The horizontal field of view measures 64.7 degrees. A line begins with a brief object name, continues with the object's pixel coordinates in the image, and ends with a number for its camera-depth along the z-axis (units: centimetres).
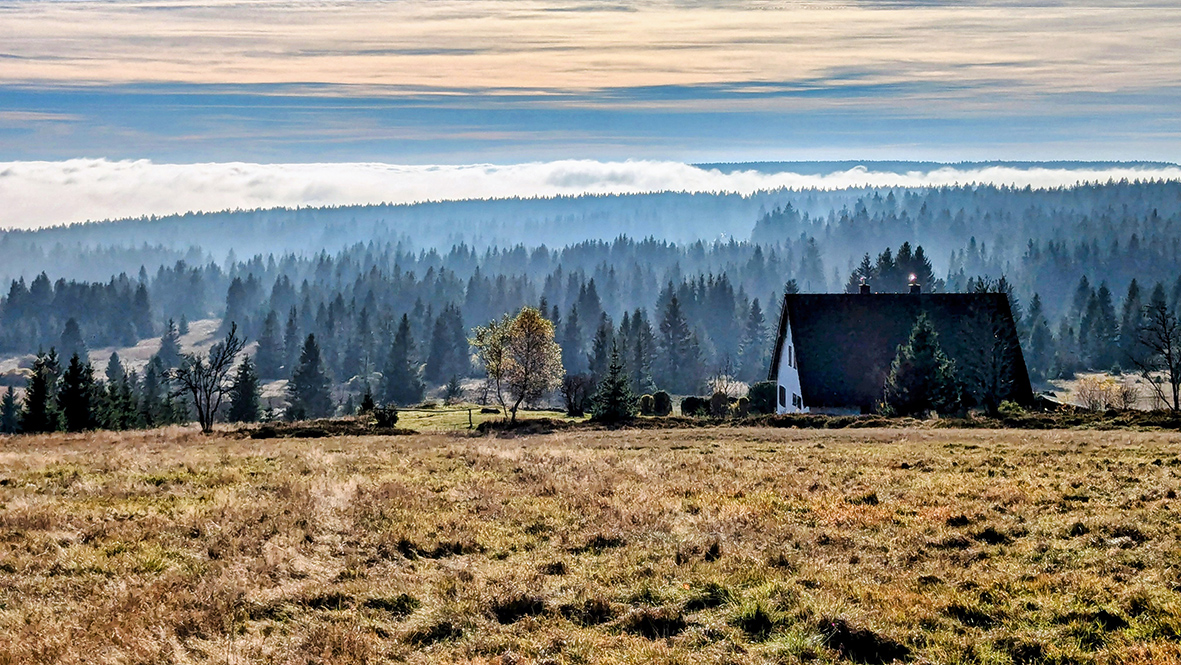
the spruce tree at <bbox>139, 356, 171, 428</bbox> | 8681
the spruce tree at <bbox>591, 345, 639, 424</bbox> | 4838
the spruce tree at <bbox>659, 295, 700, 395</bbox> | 16038
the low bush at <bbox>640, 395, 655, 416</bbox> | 7100
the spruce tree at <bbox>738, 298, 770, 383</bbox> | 17888
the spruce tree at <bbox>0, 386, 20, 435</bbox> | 10450
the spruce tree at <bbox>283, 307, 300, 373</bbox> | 19738
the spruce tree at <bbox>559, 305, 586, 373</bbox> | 18038
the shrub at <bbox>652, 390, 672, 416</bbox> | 7012
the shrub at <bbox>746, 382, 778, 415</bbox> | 6531
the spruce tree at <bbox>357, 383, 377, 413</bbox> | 6238
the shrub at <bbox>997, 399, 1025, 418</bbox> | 4025
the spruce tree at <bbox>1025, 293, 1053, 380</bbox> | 14625
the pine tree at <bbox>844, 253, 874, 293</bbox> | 15350
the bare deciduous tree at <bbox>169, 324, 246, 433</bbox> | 5301
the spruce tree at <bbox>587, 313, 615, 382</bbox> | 14175
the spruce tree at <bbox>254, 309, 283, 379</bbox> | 19212
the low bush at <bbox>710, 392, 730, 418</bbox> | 6819
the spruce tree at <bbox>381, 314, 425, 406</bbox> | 14825
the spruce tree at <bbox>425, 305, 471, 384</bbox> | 17675
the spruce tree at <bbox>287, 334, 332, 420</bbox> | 13100
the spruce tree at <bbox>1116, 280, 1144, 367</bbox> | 14138
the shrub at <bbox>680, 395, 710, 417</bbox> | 6100
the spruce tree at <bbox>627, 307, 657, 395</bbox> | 13788
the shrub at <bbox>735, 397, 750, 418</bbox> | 6559
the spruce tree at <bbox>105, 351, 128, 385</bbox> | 15488
